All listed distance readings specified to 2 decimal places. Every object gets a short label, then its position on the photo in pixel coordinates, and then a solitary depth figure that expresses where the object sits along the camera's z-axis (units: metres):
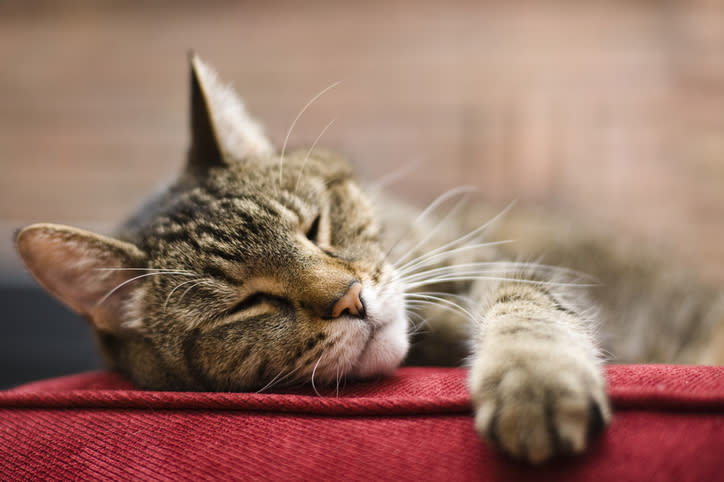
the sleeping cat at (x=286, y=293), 0.32
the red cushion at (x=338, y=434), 0.29
